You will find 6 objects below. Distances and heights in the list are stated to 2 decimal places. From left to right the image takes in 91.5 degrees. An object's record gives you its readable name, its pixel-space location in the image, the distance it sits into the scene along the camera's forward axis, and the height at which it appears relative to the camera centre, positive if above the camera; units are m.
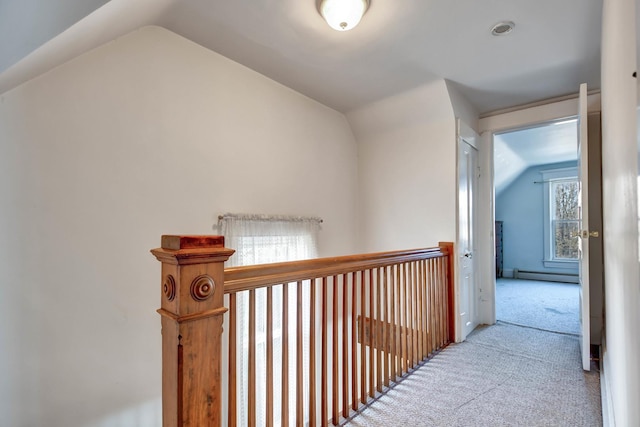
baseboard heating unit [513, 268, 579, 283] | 6.02 -1.18
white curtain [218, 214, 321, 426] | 2.42 -0.33
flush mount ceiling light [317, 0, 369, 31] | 1.72 +1.17
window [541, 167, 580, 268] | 6.23 +0.03
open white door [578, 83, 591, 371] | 2.17 -0.09
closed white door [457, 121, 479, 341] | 2.93 -0.09
